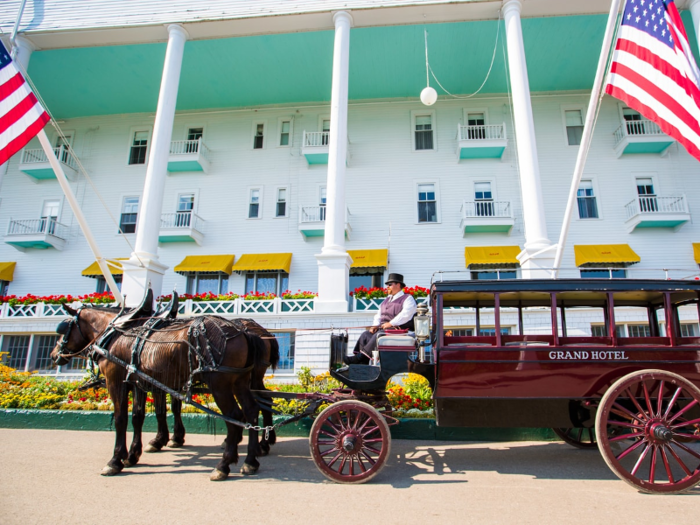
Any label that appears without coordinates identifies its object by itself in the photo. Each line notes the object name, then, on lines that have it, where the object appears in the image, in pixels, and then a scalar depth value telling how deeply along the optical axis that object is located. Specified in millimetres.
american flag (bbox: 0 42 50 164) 7738
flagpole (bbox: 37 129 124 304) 8867
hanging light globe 12992
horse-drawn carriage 4777
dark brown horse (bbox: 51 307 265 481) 5492
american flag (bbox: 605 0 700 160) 5637
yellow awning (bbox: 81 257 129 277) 18297
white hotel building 15242
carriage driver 6043
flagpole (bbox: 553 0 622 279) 6410
